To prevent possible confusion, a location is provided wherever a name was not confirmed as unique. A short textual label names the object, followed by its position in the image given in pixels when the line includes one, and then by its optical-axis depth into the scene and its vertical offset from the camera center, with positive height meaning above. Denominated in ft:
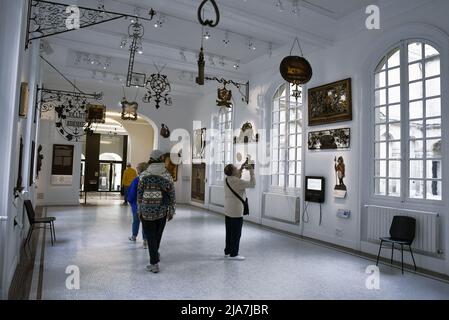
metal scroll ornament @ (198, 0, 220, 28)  9.34 +4.56
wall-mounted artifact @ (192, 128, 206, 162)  42.78 +4.07
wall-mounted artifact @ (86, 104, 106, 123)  33.63 +6.08
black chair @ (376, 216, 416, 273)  16.84 -2.45
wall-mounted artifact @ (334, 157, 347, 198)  22.13 +0.20
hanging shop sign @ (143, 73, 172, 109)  21.07 +6.08
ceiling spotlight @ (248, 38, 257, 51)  25.58 +10.35
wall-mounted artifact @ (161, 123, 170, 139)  44.06 +5.80
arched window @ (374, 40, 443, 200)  17.54 +3.42
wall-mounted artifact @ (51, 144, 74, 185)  39.42 +0.75
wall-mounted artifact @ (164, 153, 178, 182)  45.04 +1.19
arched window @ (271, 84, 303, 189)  27.25 +3.40
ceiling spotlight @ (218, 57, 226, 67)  29.87 +10.48
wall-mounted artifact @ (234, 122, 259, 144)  32.07 +4.24
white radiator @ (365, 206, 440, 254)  16.79 -2.31
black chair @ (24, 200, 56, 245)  18.18 -2.83
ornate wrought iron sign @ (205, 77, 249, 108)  28.81 +7.07
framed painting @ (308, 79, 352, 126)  22.16 +5.46
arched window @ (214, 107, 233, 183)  37.40 +4.08
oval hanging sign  19.77 +6.56
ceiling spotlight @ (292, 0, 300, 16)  18.84 +9.84
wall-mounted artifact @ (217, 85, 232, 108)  28.94 +7.07
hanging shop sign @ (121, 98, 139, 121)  31.94 +6.13
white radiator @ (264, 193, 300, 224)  26.08 -2.36
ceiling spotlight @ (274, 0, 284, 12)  18.54 +9.81
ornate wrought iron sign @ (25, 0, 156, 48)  13.30 +8.56
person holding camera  17.26 -1.39
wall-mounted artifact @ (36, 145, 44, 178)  32.91 +1.11
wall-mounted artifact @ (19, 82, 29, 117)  12.49 +2.67
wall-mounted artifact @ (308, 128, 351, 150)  22.13 +2.91
